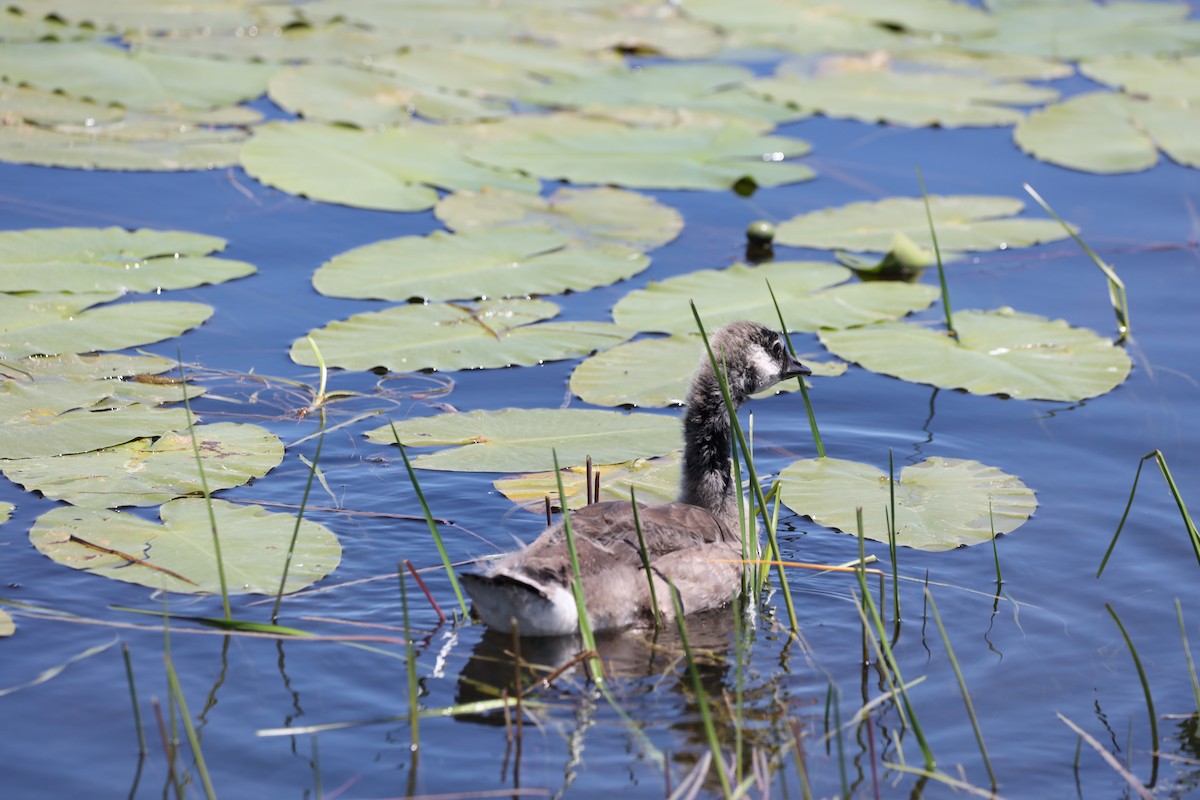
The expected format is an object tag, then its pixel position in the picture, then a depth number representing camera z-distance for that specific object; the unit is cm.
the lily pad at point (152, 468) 1096
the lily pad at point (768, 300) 1480
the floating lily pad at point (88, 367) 1284
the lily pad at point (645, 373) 1334
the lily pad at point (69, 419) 1159
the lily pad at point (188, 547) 987
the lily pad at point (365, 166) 1712
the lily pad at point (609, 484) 1173
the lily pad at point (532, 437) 1202
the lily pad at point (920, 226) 1700
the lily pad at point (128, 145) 1745
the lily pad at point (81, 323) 1334
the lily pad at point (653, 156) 1847
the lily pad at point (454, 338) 1373
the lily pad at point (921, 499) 1135
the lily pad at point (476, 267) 1519
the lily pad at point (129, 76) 1941
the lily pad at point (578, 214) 1694
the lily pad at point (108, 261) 1452
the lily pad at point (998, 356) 1378
